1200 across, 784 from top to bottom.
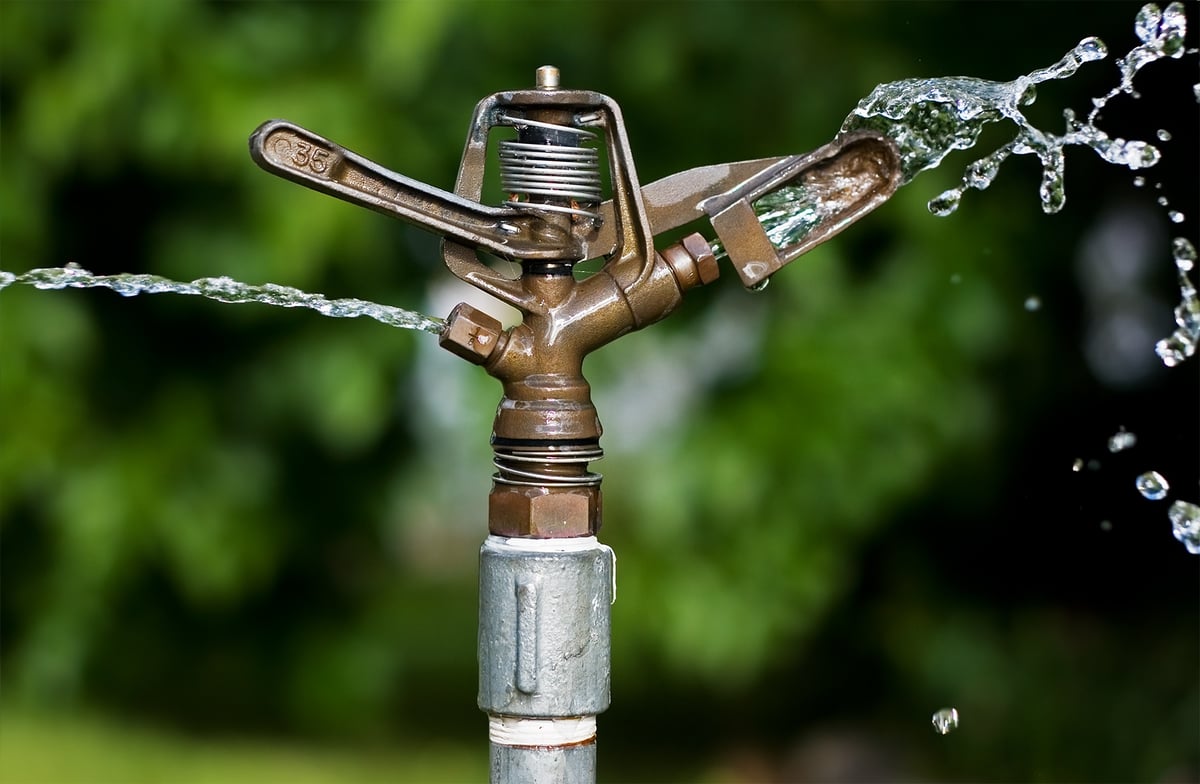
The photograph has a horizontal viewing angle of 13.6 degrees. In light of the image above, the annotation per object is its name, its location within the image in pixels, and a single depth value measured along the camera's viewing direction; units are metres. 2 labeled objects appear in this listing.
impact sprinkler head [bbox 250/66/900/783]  1.10
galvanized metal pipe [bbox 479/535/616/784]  1.10
